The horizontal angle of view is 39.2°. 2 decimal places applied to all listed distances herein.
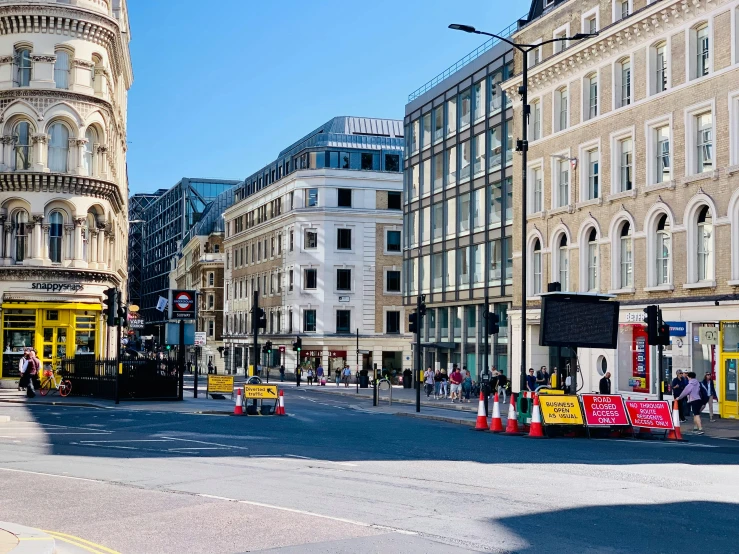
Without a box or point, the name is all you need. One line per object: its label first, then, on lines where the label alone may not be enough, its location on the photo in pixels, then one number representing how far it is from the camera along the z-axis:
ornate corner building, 46.59
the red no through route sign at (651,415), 25.03
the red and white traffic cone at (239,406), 32.38
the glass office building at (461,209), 53.62
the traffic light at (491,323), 33.78
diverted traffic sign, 32.94
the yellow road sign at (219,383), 43.97
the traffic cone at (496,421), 25.95
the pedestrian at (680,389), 30.34
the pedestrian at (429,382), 54.97
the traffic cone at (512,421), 25.34
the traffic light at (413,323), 37.91
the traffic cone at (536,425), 24.44
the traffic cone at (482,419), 26.83
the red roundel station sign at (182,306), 39.28
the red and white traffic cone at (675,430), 24.81
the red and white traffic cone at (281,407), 33.22
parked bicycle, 41.50
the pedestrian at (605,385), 34.28
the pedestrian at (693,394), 28.31
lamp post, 30.88
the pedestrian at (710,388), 31.58
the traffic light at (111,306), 35.97
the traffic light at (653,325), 27.56
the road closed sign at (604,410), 25.00
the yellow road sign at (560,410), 24.72
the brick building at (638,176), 34.50
